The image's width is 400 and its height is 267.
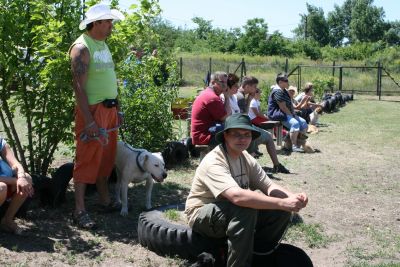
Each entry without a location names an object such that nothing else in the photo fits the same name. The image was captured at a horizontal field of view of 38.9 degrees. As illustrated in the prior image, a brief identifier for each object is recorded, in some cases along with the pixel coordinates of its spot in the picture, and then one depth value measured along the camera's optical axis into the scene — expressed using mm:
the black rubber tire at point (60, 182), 5809
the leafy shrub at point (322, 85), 21969
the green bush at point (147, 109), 8039
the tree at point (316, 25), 89750
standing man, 5223
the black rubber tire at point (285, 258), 4180
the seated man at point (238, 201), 3896
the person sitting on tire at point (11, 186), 4548
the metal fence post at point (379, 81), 25625
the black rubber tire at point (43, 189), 5720
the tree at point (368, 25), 84125
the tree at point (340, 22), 93125
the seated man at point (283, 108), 10383
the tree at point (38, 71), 5496
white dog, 5902
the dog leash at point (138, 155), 5918
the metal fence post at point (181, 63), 32150
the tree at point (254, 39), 48844
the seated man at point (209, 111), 7191
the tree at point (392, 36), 81438
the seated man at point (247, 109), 8430
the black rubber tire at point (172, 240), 4391
